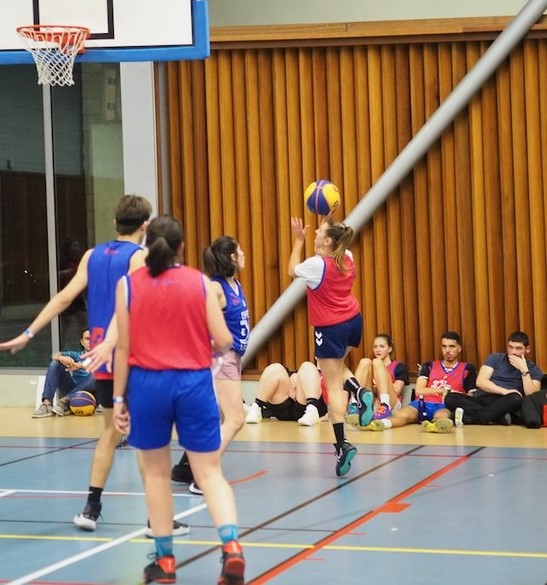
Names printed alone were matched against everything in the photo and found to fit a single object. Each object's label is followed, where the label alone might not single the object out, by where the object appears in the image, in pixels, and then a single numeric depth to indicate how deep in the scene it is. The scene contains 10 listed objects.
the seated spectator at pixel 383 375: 12.08
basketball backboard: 10.06
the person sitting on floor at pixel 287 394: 12.30
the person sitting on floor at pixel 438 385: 11.70
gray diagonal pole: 12.35
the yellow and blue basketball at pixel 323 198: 10.52
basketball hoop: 10.07
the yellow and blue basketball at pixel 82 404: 13.02
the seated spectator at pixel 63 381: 13.14
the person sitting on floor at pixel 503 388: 11.54
